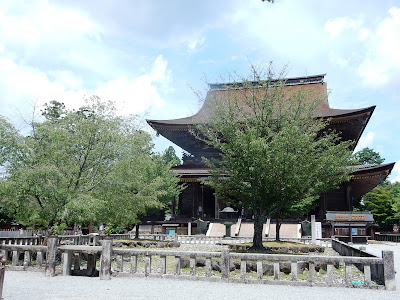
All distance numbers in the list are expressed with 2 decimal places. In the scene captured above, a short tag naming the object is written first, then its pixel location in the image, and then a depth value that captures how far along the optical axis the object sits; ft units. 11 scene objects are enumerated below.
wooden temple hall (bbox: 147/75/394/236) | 94.95
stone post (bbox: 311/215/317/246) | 71.61
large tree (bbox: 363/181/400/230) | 167.63
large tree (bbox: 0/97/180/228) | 40.78
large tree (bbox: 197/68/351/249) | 46.52
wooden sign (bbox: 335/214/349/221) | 78.95
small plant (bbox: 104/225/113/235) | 59.83
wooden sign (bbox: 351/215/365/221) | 78.02
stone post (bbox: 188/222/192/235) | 95.66
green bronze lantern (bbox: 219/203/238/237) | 81.82
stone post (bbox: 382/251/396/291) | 30.81
